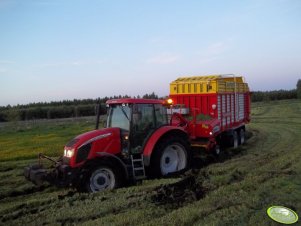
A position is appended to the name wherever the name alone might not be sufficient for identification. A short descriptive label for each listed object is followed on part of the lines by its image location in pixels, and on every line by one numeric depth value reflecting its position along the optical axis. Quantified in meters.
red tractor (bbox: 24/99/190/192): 7.55
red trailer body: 11.68
